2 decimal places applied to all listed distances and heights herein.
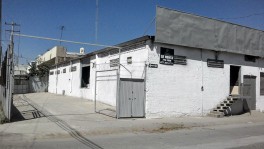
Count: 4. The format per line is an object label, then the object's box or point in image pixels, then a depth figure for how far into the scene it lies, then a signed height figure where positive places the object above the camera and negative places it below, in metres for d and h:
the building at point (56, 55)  45.88 +3.63
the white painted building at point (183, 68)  16.50 +0.69
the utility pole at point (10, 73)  13.42 +0.18
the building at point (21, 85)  42.88 -1.17
